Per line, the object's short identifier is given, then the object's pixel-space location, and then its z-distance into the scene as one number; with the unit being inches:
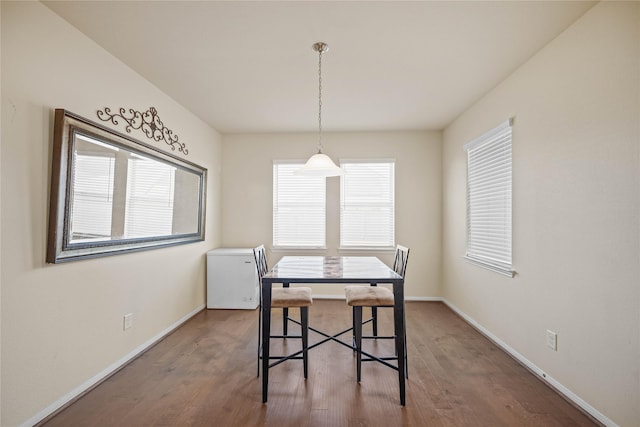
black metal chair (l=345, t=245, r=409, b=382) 92.1
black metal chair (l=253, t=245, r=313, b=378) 94.5
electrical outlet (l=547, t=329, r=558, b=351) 88.3
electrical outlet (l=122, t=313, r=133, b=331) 103.2
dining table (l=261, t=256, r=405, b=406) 82.5
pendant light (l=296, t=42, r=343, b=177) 101.0
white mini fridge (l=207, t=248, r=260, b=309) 162.4
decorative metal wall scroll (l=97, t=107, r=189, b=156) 97.1
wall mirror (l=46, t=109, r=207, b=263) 77.5
